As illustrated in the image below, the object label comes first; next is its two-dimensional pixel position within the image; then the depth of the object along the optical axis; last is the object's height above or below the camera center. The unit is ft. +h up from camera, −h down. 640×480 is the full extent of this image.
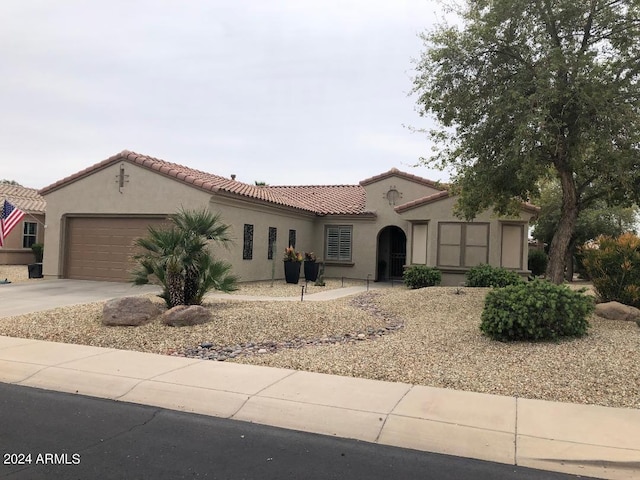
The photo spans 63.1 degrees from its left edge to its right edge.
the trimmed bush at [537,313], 26.68 -3.25
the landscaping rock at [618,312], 32.58 -3.69
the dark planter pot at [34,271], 63.10 -4.58
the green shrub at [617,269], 35.96 -1.10
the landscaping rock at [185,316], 31.99 -4.81
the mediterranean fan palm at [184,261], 35.83 -1.61
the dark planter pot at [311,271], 67.72 -3.66
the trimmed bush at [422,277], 59.67 -3.45
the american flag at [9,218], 67.26 +1.86
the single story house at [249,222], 56.95 +2.54
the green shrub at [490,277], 53.88 -2.93
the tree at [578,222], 85.25 +5.22
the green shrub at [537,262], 86.53 -1.86
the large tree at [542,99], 33.53 +10.29
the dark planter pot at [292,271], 62.69 -3.48
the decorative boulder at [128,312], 32.07 -4.73
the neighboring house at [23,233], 84.99 -0.03
